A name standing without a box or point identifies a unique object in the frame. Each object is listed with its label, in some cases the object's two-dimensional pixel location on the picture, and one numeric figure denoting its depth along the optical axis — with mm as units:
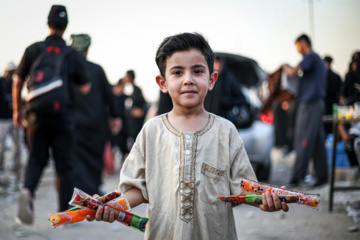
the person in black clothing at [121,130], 9711
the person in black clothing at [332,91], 8281
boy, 1842
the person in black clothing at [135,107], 9877
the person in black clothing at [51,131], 4211
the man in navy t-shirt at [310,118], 6348
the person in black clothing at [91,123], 5570
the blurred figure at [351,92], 6320
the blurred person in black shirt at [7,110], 8633
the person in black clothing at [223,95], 5398
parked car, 6668
